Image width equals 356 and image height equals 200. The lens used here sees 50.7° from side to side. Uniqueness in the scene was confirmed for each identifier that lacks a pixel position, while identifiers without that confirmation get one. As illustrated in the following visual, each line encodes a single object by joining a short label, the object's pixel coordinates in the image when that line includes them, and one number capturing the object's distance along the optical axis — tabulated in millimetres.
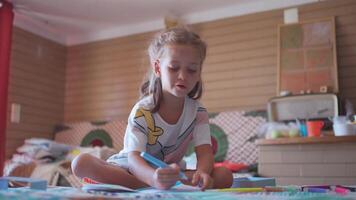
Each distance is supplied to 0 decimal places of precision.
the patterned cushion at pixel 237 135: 3006
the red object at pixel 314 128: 2395
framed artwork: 2850
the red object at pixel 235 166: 2672
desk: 2229
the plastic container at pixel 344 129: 2279
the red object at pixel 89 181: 1086
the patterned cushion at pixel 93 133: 3568
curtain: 2975
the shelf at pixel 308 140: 2217
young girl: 1024
